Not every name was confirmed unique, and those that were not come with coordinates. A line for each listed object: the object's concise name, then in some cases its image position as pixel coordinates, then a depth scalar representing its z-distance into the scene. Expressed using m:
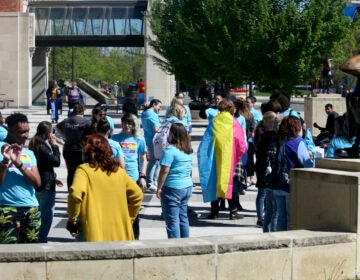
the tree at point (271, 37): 30.73
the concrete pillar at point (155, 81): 61.78
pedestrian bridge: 68.38
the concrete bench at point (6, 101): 58.31
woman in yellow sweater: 7.37
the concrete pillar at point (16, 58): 59.69
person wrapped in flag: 13.09
